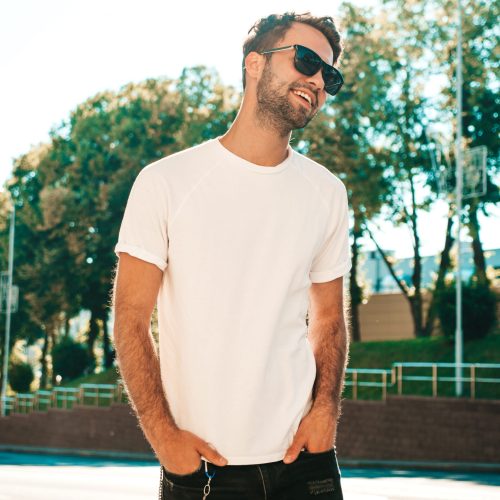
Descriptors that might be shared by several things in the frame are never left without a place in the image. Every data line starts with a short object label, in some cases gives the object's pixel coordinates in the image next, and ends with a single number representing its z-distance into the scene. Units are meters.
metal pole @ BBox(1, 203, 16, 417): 45.19
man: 3.03
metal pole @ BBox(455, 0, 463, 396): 23.81
